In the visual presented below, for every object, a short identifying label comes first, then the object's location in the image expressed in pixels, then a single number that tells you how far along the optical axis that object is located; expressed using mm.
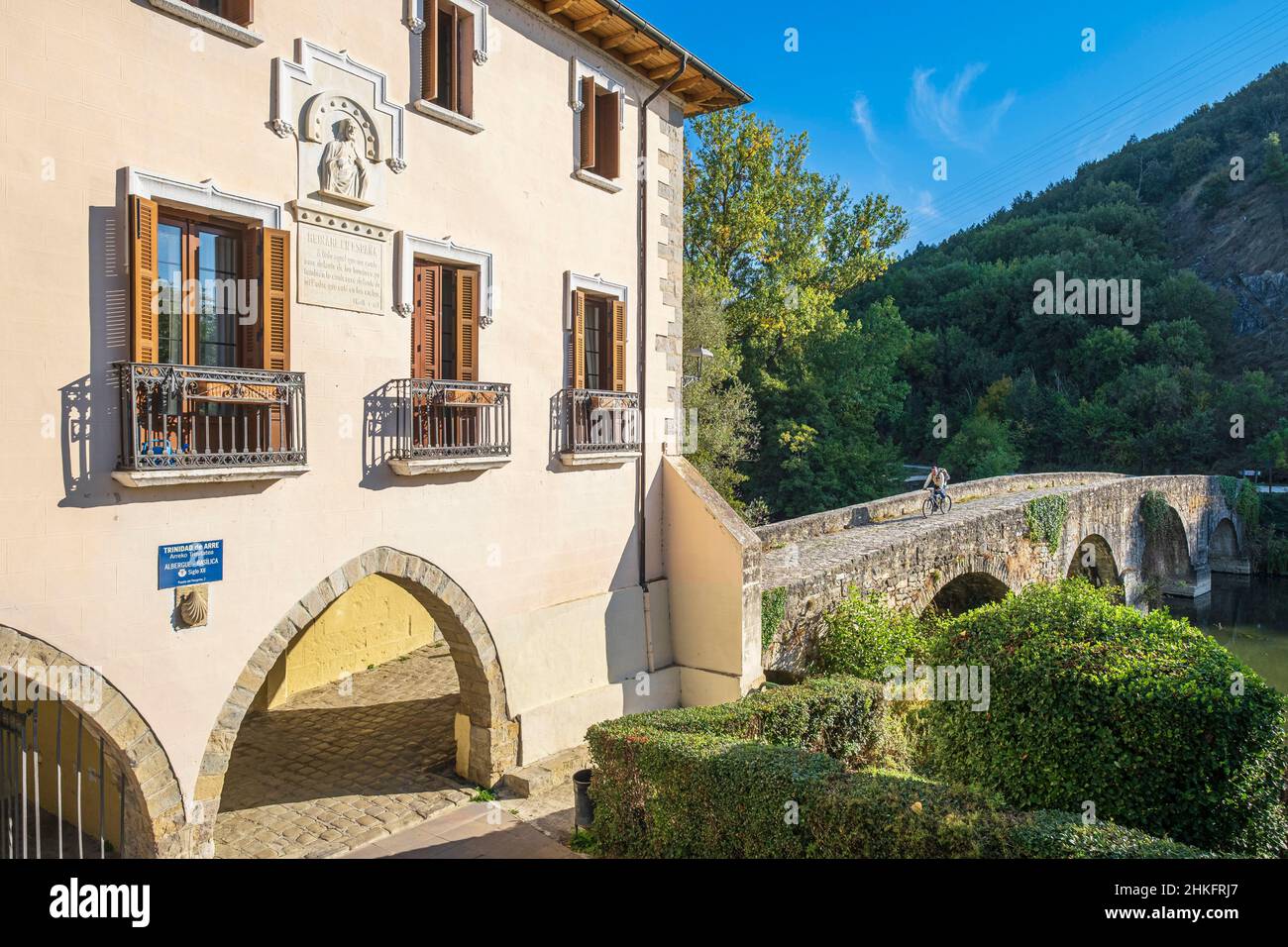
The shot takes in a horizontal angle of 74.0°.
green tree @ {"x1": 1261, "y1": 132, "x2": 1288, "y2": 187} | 47094
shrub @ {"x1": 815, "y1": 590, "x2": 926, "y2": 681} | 11500
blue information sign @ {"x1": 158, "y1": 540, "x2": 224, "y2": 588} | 6152
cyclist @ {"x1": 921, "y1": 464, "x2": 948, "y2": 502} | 18859
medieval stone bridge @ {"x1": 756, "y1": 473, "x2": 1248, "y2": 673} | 12219
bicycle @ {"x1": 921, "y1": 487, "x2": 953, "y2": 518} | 19250
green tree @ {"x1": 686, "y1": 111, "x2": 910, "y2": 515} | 24750
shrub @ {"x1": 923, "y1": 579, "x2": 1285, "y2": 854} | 6305
